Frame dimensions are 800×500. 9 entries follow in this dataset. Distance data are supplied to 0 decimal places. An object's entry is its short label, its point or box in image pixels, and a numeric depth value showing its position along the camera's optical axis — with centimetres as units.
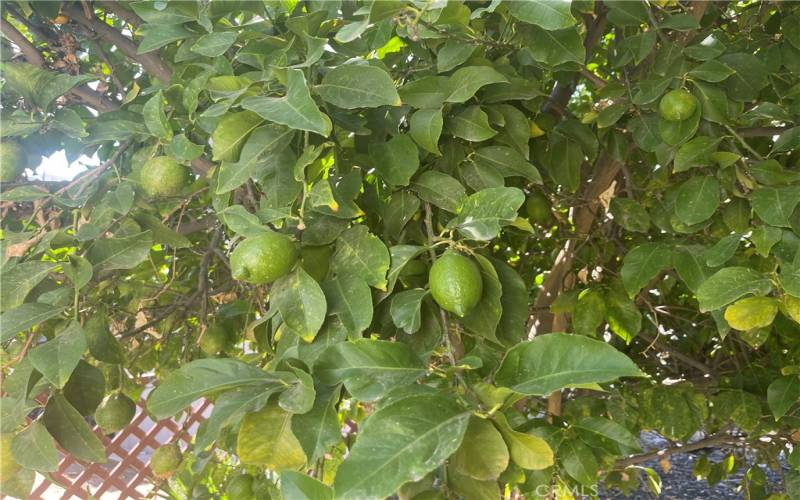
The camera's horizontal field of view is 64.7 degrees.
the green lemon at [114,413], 113
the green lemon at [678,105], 101
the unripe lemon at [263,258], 72
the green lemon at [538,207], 135
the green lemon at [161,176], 95
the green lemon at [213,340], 135
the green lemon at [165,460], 135
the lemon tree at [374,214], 63
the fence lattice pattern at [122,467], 230
